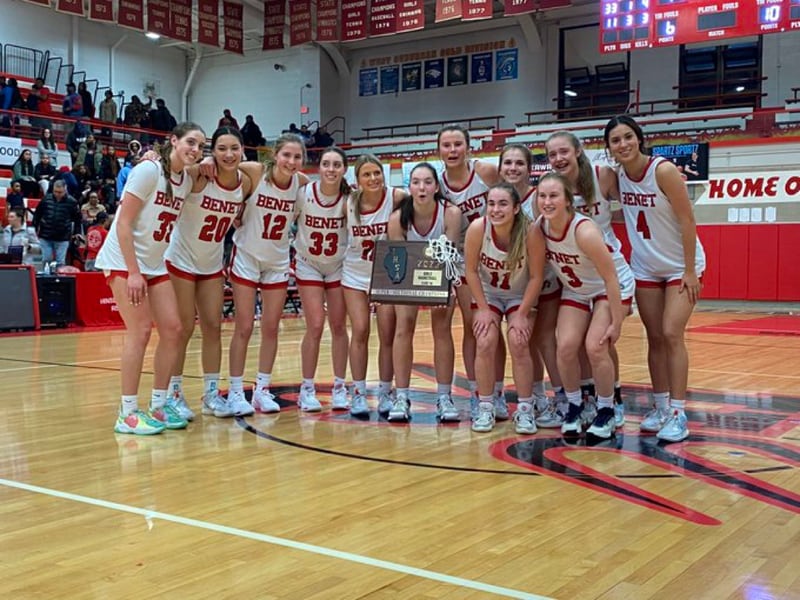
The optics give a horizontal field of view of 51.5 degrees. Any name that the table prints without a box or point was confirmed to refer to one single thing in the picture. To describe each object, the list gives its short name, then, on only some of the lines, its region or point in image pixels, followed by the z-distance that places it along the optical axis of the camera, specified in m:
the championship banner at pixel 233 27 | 17.48
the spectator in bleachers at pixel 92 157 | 15.69
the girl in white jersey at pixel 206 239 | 4.72
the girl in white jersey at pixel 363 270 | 5.00
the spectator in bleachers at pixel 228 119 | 19.46
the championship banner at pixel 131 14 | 15.55
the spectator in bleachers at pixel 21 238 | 11.73
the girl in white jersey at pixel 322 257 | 5.10
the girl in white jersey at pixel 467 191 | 4.85
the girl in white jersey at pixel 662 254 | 4.30
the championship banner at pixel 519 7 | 14.70
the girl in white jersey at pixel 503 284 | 4.46
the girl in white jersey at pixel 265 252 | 5.01
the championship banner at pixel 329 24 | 16.84
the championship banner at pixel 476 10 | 14.72
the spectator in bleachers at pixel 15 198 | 13.38
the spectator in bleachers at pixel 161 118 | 19.52
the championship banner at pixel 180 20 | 16.27
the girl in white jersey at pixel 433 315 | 4.83
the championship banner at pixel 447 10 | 15.22
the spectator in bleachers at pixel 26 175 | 14.47
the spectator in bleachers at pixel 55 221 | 11.83
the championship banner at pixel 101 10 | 15.01
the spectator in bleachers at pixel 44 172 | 14.93
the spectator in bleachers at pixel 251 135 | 21.14
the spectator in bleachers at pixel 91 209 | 12.85
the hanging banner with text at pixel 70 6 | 14.17
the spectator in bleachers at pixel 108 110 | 19.91
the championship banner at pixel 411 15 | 15.66
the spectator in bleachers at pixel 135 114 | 20.12
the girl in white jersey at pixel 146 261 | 4.31
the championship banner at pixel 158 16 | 15.91
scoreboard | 11.62
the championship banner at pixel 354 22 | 16.61
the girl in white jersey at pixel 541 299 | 4.71
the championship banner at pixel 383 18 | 15.93
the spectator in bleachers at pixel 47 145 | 15.52
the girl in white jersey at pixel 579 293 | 4.22
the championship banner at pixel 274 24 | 17.42
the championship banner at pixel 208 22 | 16.70
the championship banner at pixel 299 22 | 16.95
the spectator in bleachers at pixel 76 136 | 15.96
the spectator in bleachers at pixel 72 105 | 18.17
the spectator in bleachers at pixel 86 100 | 19.12
